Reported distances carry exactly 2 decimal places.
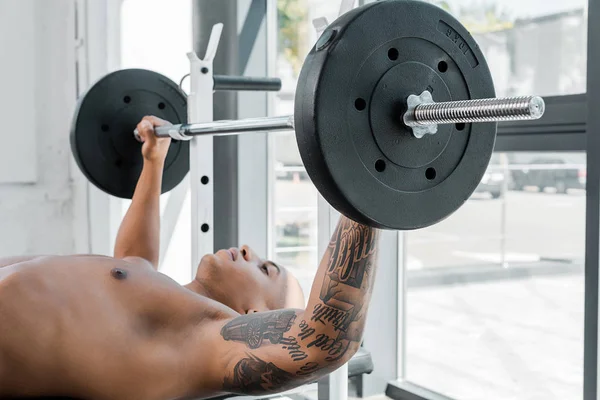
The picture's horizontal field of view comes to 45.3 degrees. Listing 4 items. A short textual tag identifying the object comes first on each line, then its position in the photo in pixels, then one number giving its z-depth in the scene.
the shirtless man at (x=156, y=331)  1.15
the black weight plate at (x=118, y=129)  2.21
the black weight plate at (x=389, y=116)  0.95
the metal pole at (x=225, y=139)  2.70
